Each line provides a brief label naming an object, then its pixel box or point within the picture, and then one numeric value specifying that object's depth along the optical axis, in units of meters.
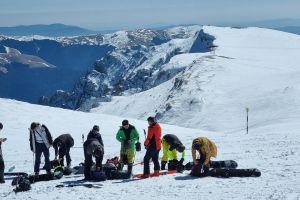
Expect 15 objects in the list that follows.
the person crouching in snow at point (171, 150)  17.41
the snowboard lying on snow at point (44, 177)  16.44
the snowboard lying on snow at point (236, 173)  15.30
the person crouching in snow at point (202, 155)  15.90
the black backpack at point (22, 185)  14.95
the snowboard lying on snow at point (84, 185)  14.90
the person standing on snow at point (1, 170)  16.83
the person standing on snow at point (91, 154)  16.36
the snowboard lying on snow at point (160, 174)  16.44
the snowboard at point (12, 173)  18.19
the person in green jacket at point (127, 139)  16.88
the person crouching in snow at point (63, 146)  19.25
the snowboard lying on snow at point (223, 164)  16.83
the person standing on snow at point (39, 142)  17.61
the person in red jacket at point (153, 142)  16.45
